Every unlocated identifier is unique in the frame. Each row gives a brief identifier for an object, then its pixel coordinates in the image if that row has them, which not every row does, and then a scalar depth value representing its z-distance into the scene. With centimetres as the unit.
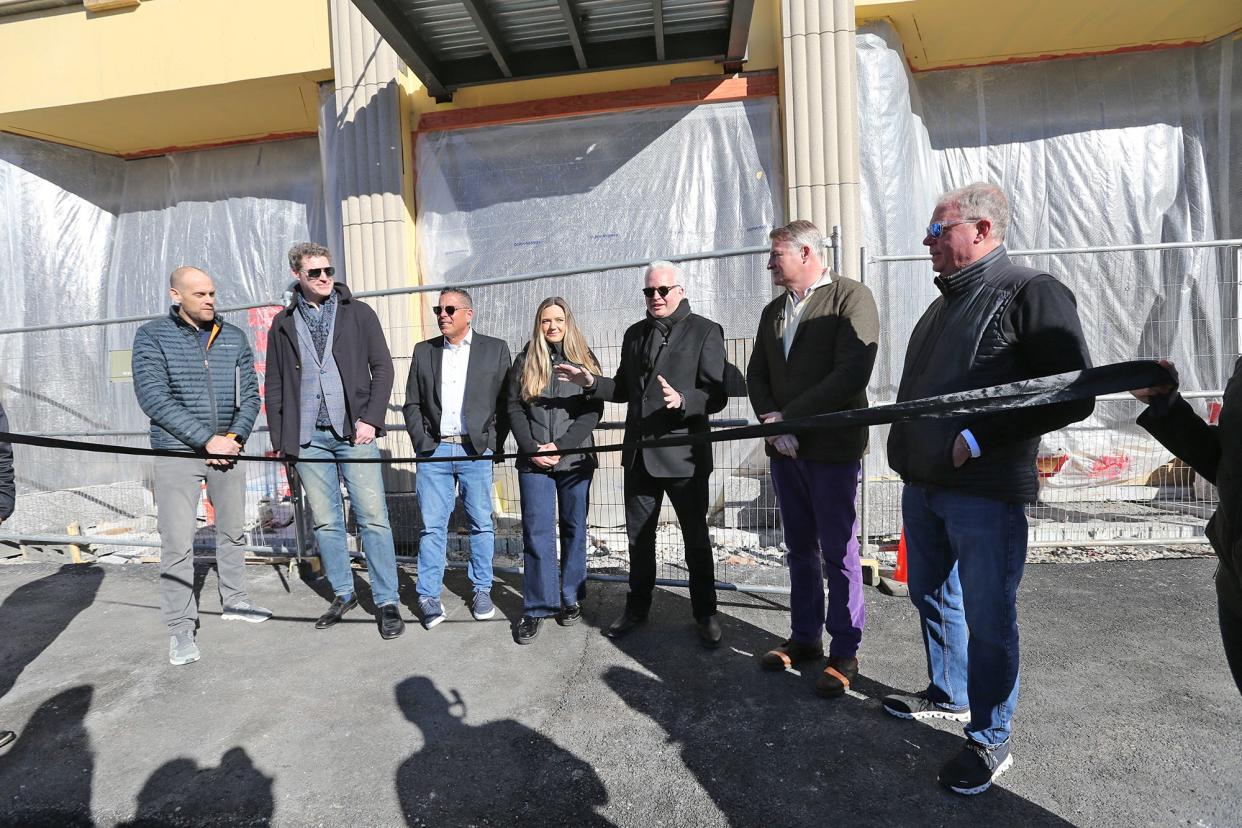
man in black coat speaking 367
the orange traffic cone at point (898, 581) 438
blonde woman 397
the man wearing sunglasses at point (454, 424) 423
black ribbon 183
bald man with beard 394
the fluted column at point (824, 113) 562
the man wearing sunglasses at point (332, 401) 415
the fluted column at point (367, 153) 633
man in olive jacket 312
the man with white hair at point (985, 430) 227
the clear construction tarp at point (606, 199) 602
